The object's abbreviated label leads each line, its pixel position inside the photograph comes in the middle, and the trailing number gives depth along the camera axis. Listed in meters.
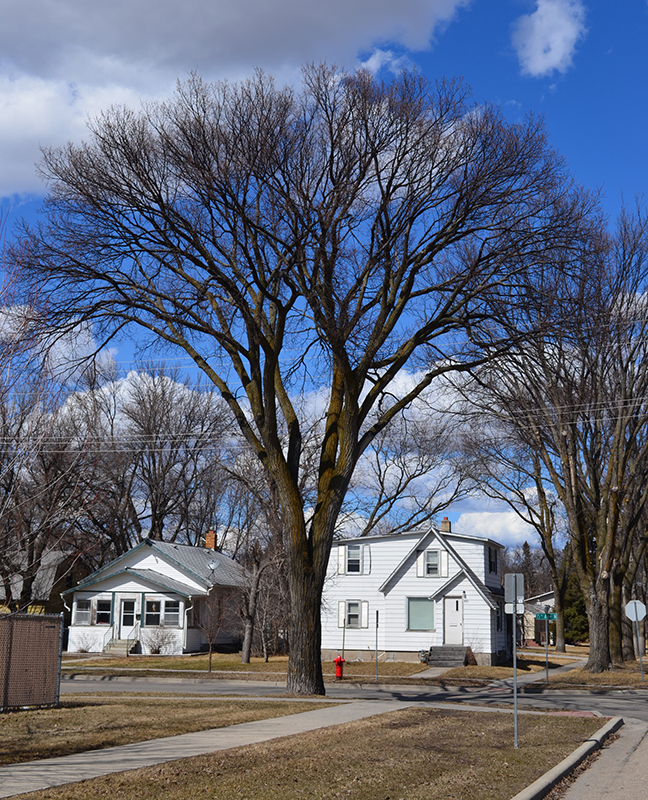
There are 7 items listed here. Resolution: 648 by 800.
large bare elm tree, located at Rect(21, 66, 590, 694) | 17.52
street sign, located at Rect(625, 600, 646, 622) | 31.48
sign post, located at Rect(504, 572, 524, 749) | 13.26
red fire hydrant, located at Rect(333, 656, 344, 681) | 28.91
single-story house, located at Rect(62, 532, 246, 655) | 42.44
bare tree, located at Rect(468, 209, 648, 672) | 28.89
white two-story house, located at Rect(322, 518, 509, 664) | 38.81
